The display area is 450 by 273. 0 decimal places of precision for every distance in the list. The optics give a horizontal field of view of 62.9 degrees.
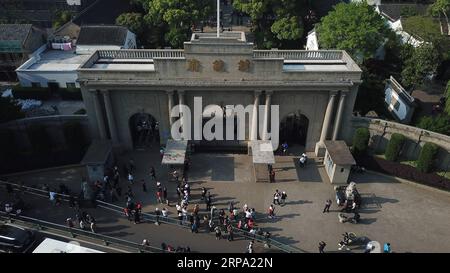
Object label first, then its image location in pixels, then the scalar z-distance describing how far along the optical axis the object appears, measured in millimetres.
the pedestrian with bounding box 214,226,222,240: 29703
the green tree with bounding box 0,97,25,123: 37844
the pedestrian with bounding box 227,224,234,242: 29598
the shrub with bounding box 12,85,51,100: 50906
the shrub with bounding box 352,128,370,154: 38650
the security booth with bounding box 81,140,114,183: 34750
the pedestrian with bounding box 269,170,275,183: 36812
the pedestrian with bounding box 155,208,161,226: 30859
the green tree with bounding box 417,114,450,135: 38250
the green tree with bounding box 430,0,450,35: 57538
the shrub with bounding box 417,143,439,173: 36419
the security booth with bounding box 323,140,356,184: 35375
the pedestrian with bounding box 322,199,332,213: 32631
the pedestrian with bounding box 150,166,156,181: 36528
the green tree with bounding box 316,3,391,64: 47344
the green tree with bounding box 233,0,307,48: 60375
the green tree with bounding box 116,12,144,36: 64375
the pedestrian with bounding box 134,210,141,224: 31045
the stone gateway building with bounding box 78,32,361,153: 35562
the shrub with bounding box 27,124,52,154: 38219
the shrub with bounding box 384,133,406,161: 37969
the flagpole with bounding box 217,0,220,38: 36088
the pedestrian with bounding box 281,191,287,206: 33562
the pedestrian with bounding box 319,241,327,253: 28094
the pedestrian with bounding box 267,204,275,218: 31922
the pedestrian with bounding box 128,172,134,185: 35656
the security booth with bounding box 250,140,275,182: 36156
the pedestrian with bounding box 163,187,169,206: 33622
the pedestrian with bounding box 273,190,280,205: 33775
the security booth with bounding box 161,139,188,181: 35656
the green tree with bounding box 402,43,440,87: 47156
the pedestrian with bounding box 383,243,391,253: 28078
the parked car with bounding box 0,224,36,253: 25328
